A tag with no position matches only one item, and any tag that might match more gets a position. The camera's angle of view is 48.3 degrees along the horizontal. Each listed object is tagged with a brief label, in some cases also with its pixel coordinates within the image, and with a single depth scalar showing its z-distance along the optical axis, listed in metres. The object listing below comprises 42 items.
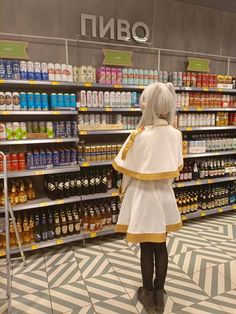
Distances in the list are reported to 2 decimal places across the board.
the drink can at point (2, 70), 2.85
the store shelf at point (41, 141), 2.95
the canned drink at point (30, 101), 3.02
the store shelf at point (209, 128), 3.97
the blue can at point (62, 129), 3.23
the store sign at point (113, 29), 3.64
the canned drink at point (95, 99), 3.33
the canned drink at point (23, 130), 3.04
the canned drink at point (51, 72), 3.07
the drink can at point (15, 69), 2.90
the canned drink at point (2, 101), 2.90
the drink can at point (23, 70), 2.93
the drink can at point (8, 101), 2.92
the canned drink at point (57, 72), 3.10
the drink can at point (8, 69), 2.87
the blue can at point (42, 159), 3.15
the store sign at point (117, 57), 3.63
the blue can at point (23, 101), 2.99
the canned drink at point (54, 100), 3.13
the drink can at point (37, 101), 3.05
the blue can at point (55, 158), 3.22
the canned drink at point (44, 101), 3.09
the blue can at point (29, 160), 3.10
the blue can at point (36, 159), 3.13
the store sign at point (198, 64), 4.30
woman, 1.90
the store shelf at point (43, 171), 2.99
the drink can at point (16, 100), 2.95
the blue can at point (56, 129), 3.21
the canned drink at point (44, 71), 3.04
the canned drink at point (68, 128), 3.26
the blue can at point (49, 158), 3.19
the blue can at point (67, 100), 3.17
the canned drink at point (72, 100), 3.20
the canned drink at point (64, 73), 3.14
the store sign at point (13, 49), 3.03
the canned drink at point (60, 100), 3.14
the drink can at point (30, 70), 2.97
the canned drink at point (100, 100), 3.37
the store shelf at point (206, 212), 4.11
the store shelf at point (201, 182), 3.96
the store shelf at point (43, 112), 2.92
